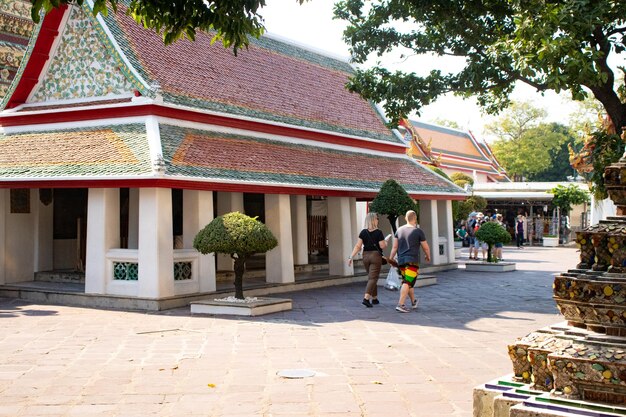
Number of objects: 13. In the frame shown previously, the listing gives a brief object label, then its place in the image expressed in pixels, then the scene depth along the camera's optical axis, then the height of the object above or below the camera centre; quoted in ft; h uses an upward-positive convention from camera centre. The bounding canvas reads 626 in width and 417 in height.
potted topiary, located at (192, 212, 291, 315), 43.16 -0.19
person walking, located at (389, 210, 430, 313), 44.01 -0.96
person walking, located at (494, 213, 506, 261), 79.64 -1.59
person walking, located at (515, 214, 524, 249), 129.39 +0.55
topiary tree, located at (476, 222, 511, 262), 76.02 +0.10
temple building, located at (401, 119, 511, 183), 153.17 +17.21
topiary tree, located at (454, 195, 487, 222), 116.06 +4.52
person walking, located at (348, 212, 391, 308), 46.06 -0.72
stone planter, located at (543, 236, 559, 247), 133.08 -1.29
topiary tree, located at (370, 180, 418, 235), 58.95 +2.75
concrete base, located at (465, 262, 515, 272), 76.64 -3.13
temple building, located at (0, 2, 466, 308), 47.21 +5.74
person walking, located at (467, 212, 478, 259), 96.69 +1.06
